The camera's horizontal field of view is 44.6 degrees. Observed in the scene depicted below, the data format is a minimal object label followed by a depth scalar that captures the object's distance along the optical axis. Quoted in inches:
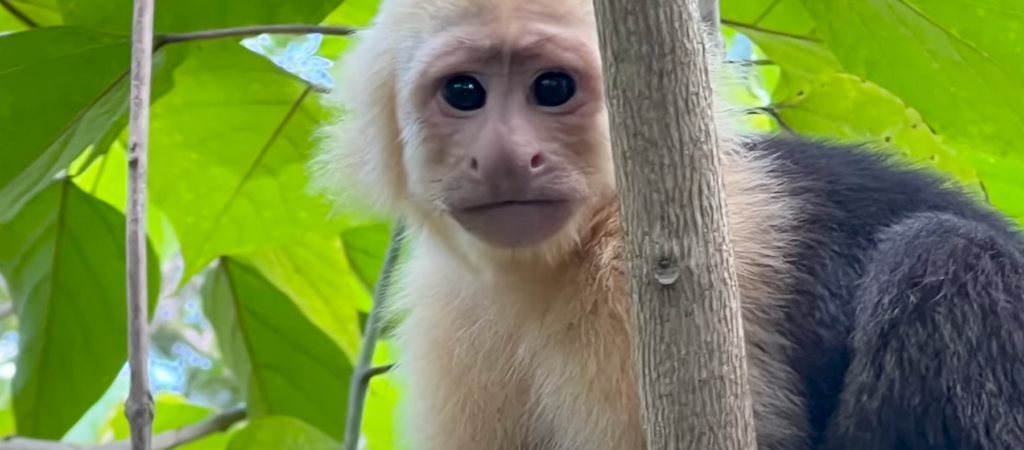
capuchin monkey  65.6
